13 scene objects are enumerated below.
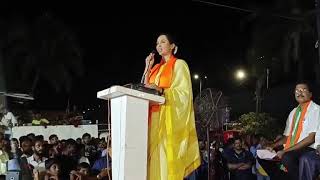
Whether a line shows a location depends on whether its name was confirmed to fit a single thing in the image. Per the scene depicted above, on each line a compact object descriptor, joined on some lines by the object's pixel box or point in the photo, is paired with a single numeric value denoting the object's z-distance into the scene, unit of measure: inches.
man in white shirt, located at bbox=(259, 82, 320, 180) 133.1
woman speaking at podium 107.0
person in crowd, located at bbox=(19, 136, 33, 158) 192.2
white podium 96.1
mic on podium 98.2
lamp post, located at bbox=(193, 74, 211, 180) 192.6
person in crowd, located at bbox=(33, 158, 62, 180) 188.7
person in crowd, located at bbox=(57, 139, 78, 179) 191.4
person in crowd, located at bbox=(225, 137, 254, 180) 212.7
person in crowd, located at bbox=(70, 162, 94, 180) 190.6
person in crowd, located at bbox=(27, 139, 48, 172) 193.3
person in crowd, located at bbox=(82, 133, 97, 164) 201.6
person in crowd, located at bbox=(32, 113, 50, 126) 193.9
